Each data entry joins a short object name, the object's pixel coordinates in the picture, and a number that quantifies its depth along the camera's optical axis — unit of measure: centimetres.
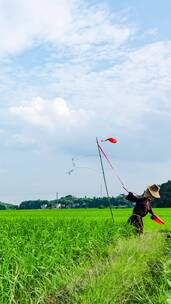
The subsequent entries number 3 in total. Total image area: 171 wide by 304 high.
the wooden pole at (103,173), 1442
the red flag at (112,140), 1352
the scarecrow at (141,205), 1287
